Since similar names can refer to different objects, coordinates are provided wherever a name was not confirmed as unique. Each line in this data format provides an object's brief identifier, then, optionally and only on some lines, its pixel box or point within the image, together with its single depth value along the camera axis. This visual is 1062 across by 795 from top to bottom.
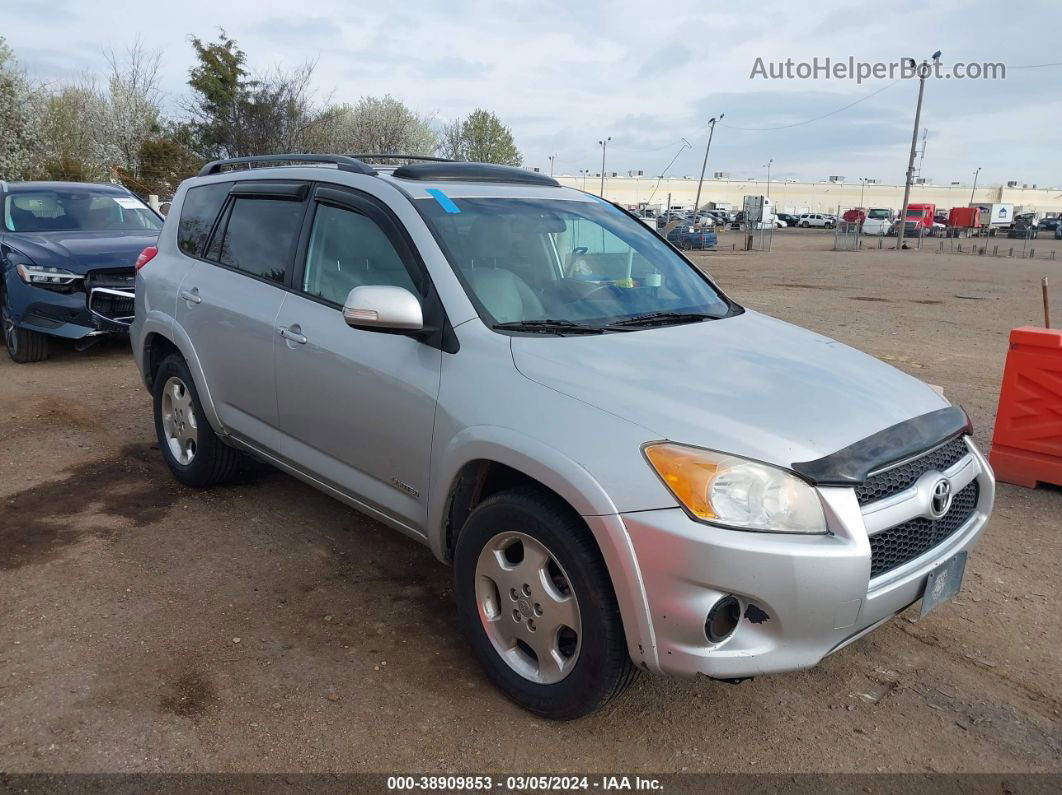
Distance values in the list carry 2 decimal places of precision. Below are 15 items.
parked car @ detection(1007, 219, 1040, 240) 50.66
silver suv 2.42
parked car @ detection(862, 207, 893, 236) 58.97
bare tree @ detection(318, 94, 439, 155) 37.69
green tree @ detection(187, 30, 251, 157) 30.16
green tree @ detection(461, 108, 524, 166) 63.19
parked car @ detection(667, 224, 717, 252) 36.78
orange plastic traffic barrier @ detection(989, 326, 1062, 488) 5.14
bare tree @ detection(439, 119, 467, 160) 58.44
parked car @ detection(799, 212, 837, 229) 83.12
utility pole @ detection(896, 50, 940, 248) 39.15
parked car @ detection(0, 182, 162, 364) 8.21
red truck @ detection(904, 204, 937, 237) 62.00
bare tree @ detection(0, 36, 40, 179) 27.95
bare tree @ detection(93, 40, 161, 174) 32.44
